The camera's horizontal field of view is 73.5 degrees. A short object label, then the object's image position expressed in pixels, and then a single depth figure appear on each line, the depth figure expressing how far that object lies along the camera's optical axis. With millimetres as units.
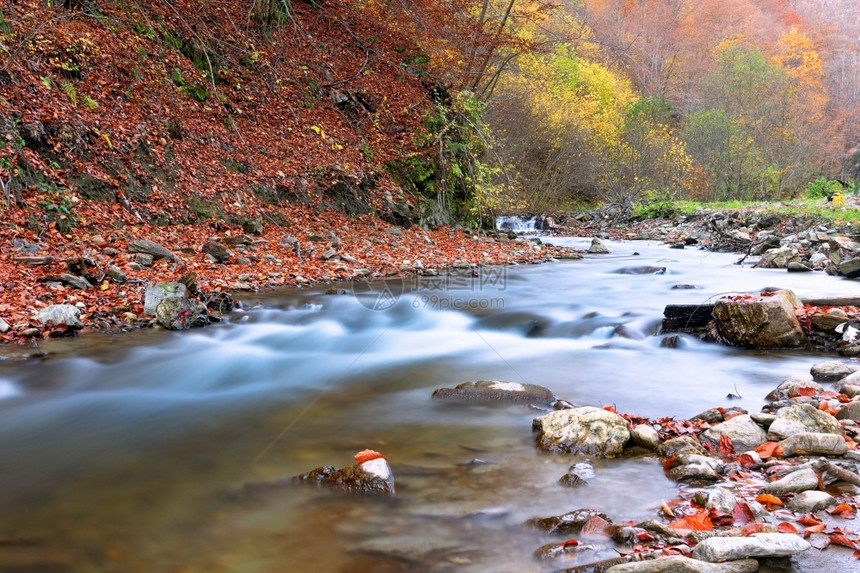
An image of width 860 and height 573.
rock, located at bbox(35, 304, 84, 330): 5828
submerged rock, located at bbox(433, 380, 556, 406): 4570
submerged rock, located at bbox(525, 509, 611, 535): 2623
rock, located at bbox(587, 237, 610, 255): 15180
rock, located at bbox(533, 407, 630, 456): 3422
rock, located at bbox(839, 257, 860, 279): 9203
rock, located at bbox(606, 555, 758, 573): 2012
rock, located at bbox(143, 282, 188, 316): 6434
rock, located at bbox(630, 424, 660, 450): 3418
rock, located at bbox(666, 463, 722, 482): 2957
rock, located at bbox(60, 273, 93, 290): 6484
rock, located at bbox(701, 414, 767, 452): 3316
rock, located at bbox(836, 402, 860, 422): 3443
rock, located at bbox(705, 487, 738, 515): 2527
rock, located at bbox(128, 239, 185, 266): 7785
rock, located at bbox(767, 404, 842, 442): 3270
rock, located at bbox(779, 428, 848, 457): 3016
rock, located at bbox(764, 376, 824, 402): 4074
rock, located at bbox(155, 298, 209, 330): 6359
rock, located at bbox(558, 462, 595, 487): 3062
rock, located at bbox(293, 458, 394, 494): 3062
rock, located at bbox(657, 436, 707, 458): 3252
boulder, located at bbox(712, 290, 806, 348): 5695
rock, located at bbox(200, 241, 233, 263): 8680
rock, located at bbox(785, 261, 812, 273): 10562
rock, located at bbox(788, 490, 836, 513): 2461
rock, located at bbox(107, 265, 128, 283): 6867
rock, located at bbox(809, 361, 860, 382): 4480
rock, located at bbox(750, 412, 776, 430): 3480
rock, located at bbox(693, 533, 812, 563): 2082
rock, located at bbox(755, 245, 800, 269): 11039
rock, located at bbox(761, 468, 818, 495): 2625
